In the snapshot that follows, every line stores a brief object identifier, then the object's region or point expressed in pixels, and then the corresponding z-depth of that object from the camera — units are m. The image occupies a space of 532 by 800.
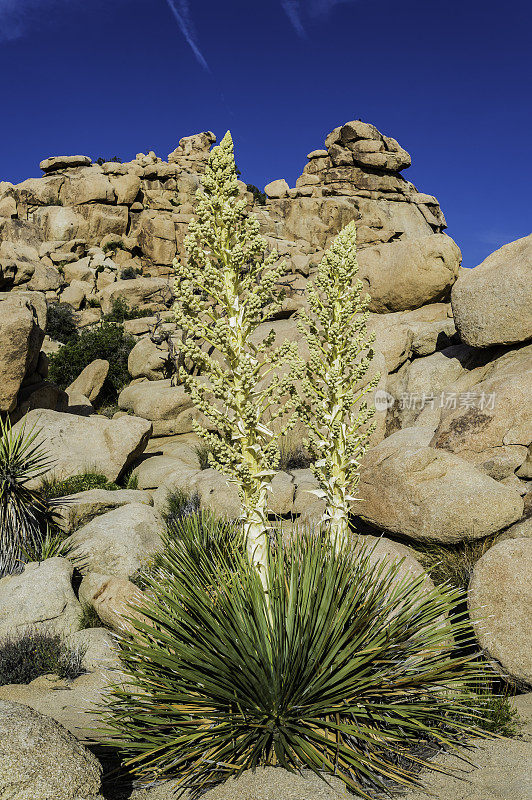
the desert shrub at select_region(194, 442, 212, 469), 14.92
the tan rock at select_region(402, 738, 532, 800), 3.20
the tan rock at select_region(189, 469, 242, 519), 10.43
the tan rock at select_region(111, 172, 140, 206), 51.69
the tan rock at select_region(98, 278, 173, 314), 41.97
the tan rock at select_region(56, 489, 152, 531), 10.45
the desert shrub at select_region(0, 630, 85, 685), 6.51
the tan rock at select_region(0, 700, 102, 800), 2.47
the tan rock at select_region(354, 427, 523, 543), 7.14
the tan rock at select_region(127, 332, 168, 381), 25.58
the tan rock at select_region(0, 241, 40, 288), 35.22
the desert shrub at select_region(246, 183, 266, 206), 62.38
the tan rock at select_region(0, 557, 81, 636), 7.65
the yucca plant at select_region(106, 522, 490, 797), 3.13
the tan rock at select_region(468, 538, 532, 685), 5.47
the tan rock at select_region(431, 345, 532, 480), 8.24
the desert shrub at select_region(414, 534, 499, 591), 7.02
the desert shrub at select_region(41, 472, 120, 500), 11.27
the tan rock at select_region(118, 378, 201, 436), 20.20
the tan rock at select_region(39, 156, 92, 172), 54.75
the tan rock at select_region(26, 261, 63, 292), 40.59
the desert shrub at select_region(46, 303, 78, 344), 34.59
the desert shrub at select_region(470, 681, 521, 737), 4.34
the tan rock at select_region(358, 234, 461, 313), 16.09
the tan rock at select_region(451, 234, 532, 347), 10.28
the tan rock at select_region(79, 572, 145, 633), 7.43
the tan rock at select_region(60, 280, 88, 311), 40.91
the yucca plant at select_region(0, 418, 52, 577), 9.11
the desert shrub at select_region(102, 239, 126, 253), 49.60
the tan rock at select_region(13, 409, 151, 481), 12.65
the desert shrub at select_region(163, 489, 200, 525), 10.26
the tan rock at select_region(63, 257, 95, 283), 44.50
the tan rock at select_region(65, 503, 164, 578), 8.98
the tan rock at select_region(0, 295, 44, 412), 14.04
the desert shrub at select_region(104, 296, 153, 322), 37.96
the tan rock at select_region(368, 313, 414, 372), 14.03
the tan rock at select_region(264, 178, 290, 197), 57.41
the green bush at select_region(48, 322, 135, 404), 26.94
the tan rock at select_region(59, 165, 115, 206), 50.78
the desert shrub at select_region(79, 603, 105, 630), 7.68
